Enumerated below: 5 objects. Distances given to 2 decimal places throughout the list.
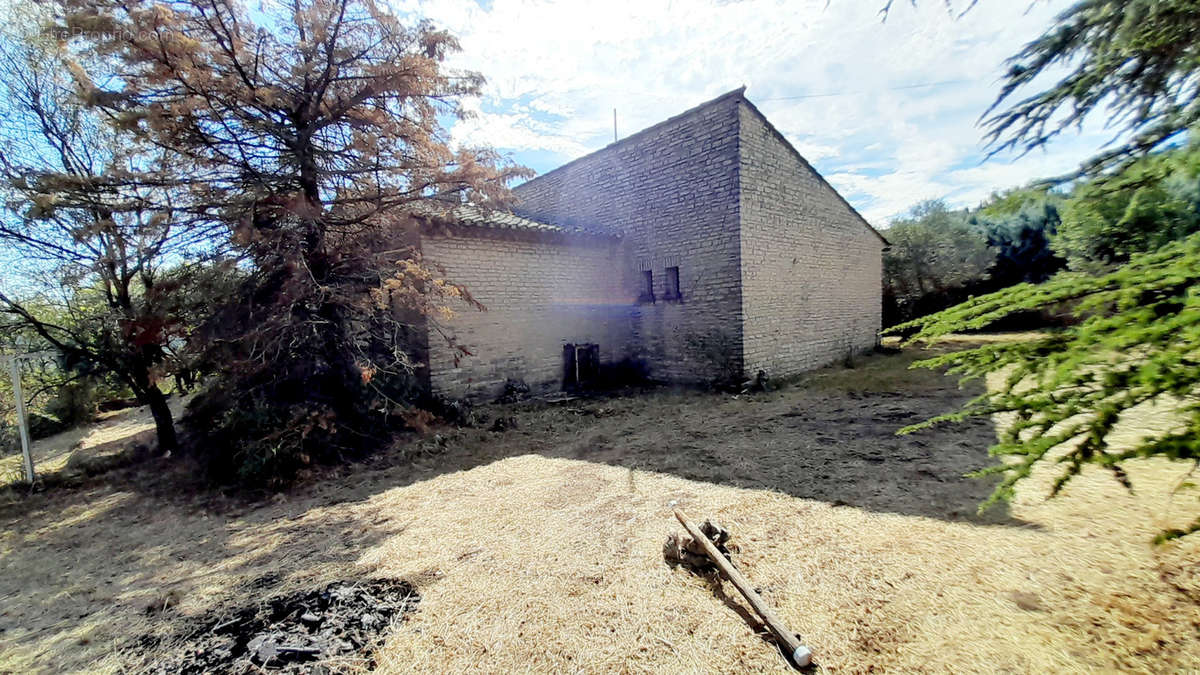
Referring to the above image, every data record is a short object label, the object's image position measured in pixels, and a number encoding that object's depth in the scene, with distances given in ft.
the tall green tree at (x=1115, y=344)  4.05
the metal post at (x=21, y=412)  17.93
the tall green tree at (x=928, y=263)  54.54
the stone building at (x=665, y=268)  27.66
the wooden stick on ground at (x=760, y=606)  6.84
